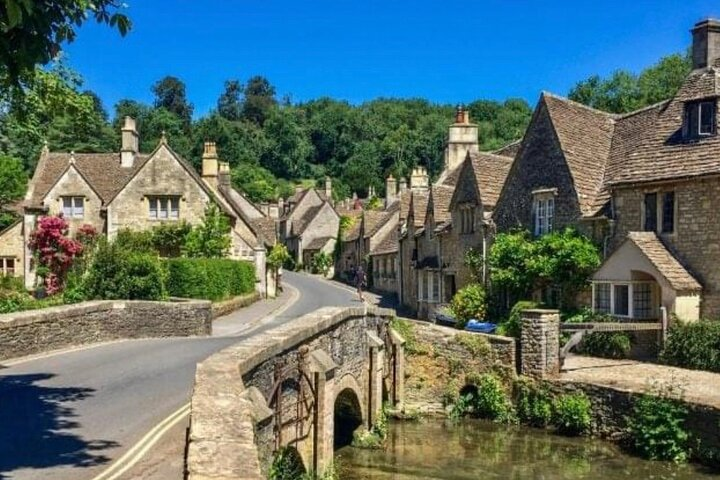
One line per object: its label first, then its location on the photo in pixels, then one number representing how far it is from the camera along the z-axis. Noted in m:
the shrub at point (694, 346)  23.39
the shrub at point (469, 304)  32.28
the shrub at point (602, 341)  25.78
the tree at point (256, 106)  185.25
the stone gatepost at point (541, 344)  23.94
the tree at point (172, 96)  174.12
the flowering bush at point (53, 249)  40.78
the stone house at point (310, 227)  88.07
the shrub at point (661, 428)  19.38
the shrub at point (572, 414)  22.08
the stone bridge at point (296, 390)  7.74
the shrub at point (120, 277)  28.17
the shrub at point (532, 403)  23.36
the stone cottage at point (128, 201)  44.47
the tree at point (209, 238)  42.75
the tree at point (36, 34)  7.90
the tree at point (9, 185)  53.47
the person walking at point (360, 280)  47.44
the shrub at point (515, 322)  27.27
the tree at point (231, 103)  186.75
